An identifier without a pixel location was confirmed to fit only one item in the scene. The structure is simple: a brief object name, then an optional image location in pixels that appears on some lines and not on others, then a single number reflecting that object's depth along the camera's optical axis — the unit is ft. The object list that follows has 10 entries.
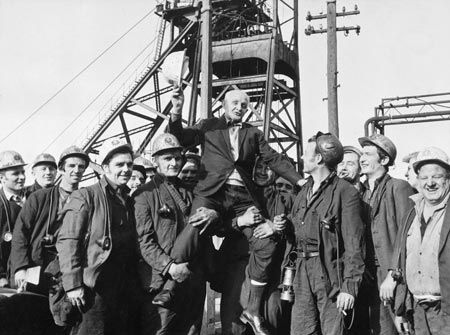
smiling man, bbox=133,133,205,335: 18.10
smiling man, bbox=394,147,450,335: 15.21
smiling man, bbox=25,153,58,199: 24.11
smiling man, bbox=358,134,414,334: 17.65
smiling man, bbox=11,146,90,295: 19.06
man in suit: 18.30
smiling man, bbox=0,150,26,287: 22.16
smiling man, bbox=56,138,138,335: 17.21
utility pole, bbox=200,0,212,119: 33.24
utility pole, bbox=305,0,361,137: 56.39
